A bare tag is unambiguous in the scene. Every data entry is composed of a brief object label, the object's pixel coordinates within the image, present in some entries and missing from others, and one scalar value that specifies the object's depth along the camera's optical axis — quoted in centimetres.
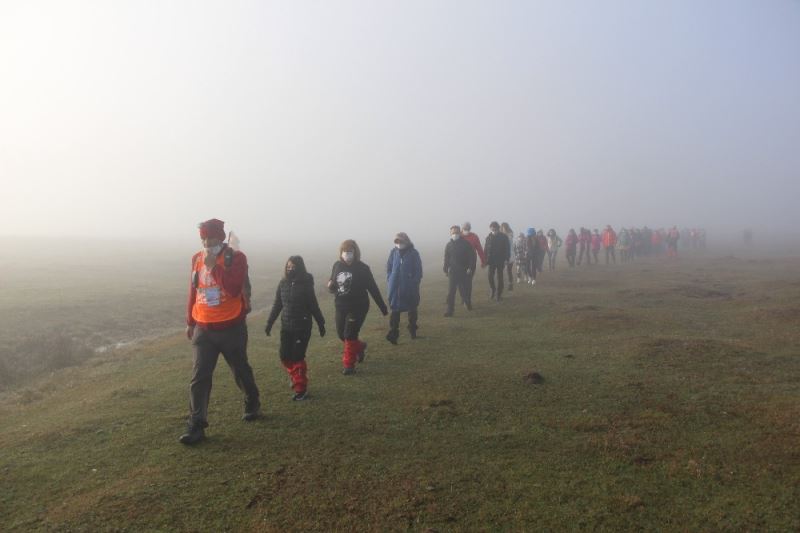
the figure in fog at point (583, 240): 3716
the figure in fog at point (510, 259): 2064
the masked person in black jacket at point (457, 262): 1579
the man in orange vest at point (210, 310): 668
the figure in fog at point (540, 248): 2562
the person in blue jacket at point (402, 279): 1211
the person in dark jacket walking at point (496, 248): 1783
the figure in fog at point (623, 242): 4128
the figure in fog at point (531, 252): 2414
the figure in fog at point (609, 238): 3766
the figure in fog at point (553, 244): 3155
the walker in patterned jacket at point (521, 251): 2447
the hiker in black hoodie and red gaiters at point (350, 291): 962
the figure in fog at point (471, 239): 1649
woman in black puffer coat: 826
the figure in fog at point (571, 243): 3359
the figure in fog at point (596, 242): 3941
